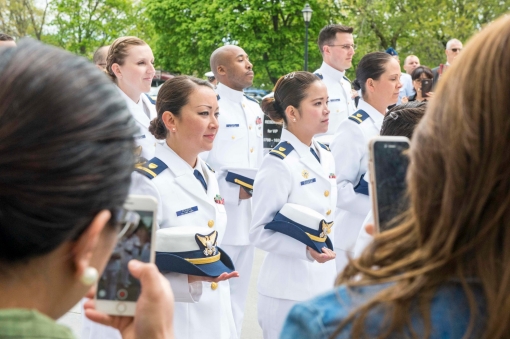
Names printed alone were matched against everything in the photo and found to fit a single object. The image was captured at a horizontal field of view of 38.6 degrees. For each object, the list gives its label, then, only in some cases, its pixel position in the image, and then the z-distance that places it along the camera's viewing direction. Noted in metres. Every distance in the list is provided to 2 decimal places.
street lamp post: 22.52
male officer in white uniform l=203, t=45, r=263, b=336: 5.07
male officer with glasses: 6.73
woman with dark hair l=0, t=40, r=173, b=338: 1.00
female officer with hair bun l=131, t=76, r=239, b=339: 3.16
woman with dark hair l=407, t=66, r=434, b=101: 7.73
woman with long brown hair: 0.97
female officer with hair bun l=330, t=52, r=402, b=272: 4.50
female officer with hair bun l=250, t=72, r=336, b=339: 3.79
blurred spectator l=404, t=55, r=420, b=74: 11.64
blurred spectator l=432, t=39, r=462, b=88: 10.08
